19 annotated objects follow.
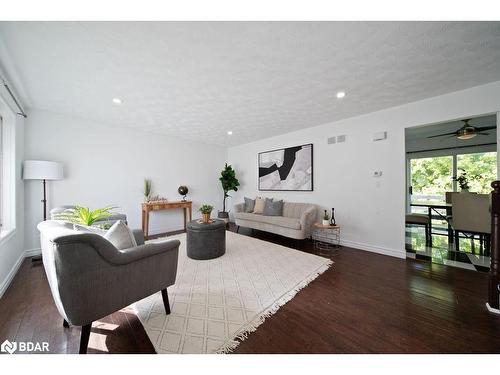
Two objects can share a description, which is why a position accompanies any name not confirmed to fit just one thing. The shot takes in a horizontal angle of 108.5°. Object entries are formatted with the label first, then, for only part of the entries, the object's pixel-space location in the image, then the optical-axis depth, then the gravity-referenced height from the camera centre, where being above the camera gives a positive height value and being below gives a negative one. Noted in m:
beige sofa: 3.44 -0.75
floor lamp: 2.62 +0.27
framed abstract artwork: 4.08 +0.41
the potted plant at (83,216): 1.77 -0.29
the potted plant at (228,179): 5.45 +0.21
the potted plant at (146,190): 4.19 -0.07
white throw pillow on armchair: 1.42 -0.39
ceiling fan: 3.07 +0.91
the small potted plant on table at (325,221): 3.23 -0.66
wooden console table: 3.99 -0.48
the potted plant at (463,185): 3.65 -0.03
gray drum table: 2.72 -0.82
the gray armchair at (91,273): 1.05 -0.57
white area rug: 1.33 -1.13
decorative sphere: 4.71 -0.09
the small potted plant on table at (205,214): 2.93 -0.46
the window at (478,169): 4.58 +0.39
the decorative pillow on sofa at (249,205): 4.80 -0.51
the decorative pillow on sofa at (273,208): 4.21 -0.53
